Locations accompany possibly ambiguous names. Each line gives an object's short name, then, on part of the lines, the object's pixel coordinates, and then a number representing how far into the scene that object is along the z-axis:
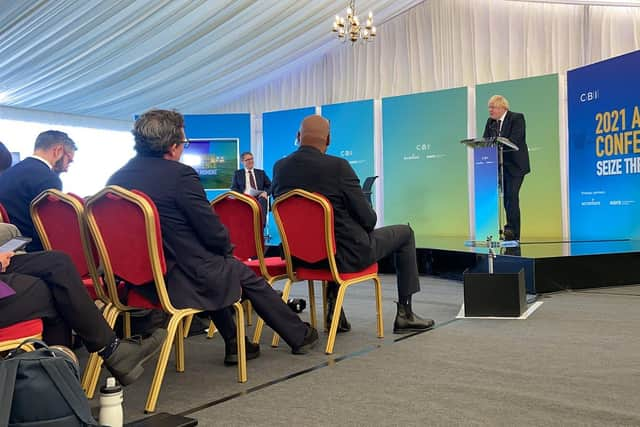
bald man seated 2.79
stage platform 4.31
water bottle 1.51
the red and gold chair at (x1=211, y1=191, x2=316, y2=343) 2.84
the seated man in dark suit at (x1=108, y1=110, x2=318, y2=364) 2.13
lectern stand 4.87
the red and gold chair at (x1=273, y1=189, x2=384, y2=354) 2.65
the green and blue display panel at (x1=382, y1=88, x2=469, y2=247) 8.22
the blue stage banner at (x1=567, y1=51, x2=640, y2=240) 5.86
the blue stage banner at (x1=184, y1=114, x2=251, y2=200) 10.34
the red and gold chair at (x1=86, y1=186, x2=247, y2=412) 1.95
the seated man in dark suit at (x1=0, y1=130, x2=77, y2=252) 2.50
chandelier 7.40
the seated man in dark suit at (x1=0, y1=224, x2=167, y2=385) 1.72
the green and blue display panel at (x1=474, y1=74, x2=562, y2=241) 7.39
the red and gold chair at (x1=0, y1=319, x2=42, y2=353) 1.65
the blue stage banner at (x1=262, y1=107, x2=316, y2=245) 9.84
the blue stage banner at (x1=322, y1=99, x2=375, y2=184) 9.27
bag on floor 1.32
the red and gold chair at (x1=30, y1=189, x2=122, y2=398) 2.14
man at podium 5.37
